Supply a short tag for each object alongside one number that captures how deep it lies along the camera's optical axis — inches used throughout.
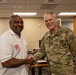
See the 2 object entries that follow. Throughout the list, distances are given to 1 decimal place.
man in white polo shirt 71.4
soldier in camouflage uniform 86.0
